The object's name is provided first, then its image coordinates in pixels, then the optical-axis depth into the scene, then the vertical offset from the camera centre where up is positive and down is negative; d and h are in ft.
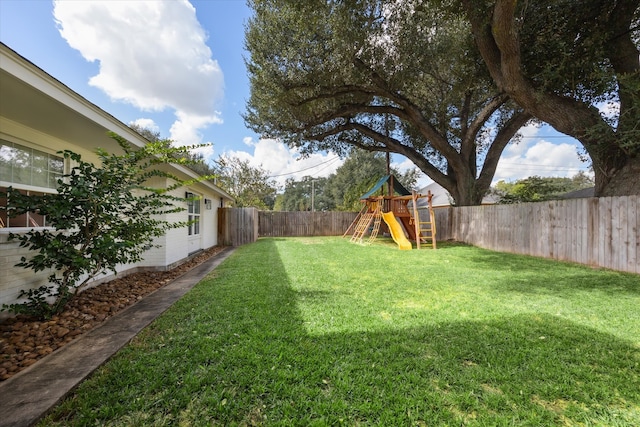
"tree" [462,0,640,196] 20.24 +12.43
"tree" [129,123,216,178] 78.54 +23.31
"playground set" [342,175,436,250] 35.40 -0.02
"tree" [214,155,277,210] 67.92 +9.34
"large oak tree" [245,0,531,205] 27.66 +16.94
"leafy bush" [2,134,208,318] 8.54 -0.19
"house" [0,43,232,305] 7.36 +3.49
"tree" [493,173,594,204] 43.14 +3.88
